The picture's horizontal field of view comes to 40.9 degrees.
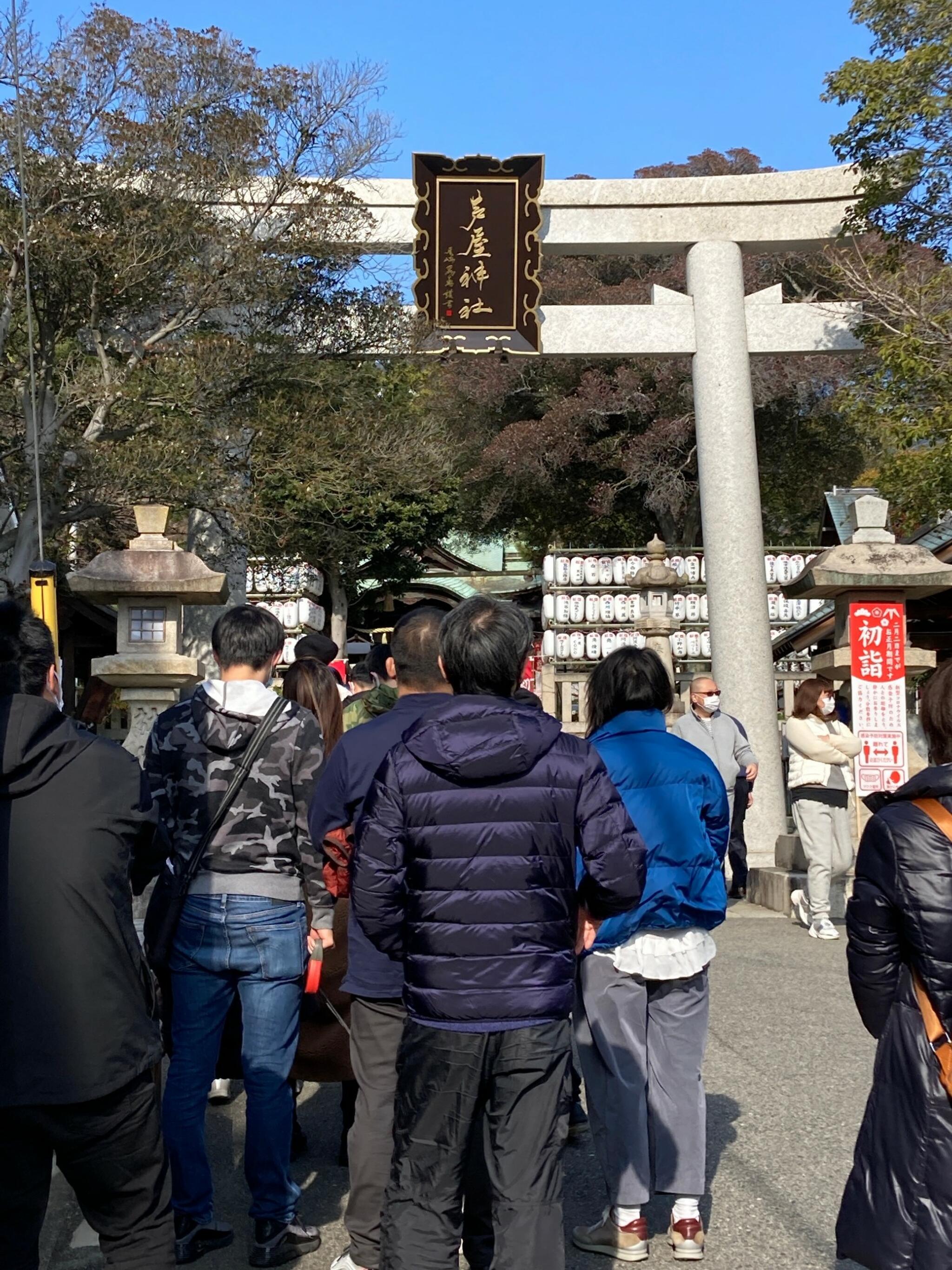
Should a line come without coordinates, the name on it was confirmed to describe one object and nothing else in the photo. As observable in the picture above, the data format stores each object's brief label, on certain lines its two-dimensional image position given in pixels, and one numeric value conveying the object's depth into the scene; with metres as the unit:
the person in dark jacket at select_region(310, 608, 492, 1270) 3.09
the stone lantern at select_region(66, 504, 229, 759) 8.55
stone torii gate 13.54
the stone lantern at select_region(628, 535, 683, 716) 15.05
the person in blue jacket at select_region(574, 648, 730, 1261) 3.44
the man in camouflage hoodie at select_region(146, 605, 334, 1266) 3.36
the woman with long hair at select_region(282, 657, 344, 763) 4.29
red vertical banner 9.50
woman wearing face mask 7.90
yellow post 7.39
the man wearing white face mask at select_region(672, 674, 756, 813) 9.00
